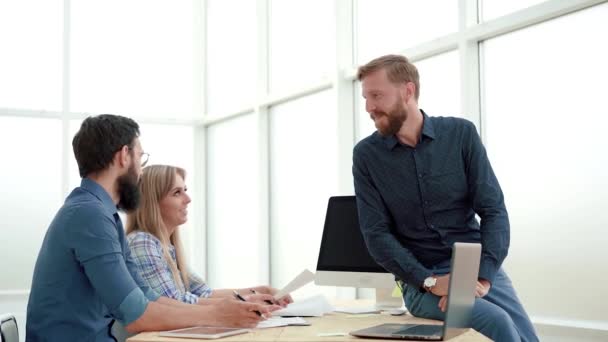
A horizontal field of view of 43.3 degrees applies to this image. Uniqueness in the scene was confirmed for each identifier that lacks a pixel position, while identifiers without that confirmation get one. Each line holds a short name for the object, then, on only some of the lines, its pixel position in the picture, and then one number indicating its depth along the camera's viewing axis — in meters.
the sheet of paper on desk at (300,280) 2.61
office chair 2.34
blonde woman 3.09
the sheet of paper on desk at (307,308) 2.77
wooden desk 2.10
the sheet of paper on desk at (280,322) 2.45
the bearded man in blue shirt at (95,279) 2.41
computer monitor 3.33
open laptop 2.03
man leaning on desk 2.62
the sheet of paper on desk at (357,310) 3.01
